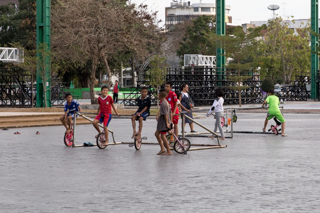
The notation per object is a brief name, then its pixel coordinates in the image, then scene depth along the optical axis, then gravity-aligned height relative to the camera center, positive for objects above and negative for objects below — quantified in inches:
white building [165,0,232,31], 7529.5 +906.0
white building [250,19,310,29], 5639.8 +584.2
